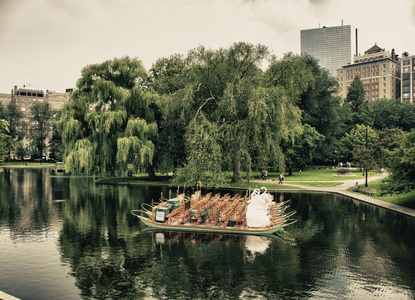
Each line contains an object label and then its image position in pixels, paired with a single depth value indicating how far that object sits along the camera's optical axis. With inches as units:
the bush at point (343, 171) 2221.9
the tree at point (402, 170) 1039.0
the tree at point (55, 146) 4223.9
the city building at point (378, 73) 6628.9
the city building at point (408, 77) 6369.1
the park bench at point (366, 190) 1376.7
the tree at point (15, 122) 4546.0
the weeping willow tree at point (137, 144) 1728.6
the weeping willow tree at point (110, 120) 1760.6
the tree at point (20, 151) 4475.9
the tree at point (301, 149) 2249.1
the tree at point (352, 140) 2876.5
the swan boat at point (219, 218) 818.8
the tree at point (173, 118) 1667.1
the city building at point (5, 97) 7465.6
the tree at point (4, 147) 3262.8
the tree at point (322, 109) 2726.4
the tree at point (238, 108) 1460.4
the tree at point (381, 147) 1534.2
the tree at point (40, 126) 4601.4
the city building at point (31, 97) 7106.3
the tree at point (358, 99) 3998.5
